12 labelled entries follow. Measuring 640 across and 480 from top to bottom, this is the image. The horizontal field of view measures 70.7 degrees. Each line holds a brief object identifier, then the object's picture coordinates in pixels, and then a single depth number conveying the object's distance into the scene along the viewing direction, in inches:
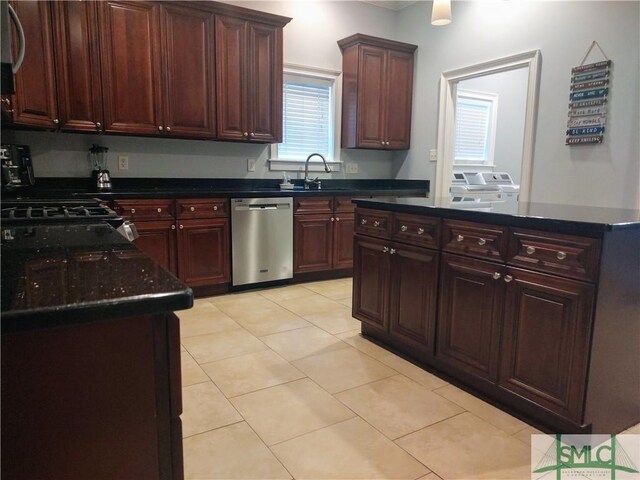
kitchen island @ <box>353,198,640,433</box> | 66.7
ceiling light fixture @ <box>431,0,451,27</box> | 124.2
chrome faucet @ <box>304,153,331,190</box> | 183.9
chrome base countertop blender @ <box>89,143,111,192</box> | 142.9
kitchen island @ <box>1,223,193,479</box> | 24.8
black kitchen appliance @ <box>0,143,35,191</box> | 104.3
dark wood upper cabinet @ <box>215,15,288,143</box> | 152.5
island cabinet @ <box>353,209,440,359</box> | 93.0
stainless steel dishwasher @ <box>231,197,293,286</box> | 152.9
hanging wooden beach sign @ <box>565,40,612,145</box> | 131.6
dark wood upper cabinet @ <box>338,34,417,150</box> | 187.0
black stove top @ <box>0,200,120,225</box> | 59.8
